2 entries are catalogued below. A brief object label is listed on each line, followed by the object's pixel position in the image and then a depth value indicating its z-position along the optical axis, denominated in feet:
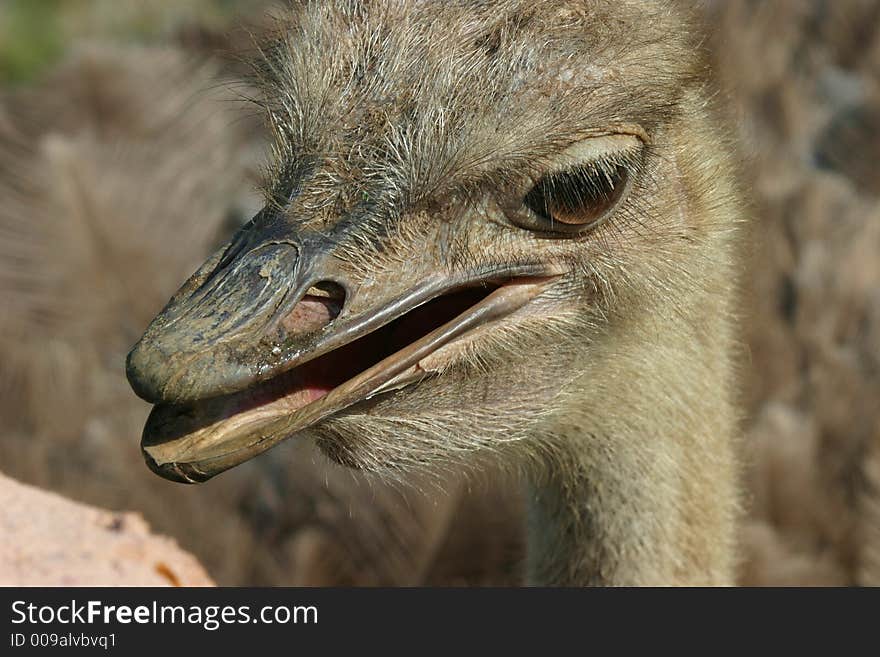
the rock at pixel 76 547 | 5.36
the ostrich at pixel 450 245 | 5.28
